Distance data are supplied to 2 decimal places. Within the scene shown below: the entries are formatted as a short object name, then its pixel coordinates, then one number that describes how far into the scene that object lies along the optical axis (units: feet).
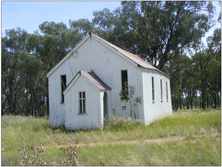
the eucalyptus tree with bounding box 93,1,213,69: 88.02
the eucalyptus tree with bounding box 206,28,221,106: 107.45
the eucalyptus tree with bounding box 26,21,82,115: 91.61
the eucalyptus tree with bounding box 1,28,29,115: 114.83
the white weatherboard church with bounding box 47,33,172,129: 47.01
